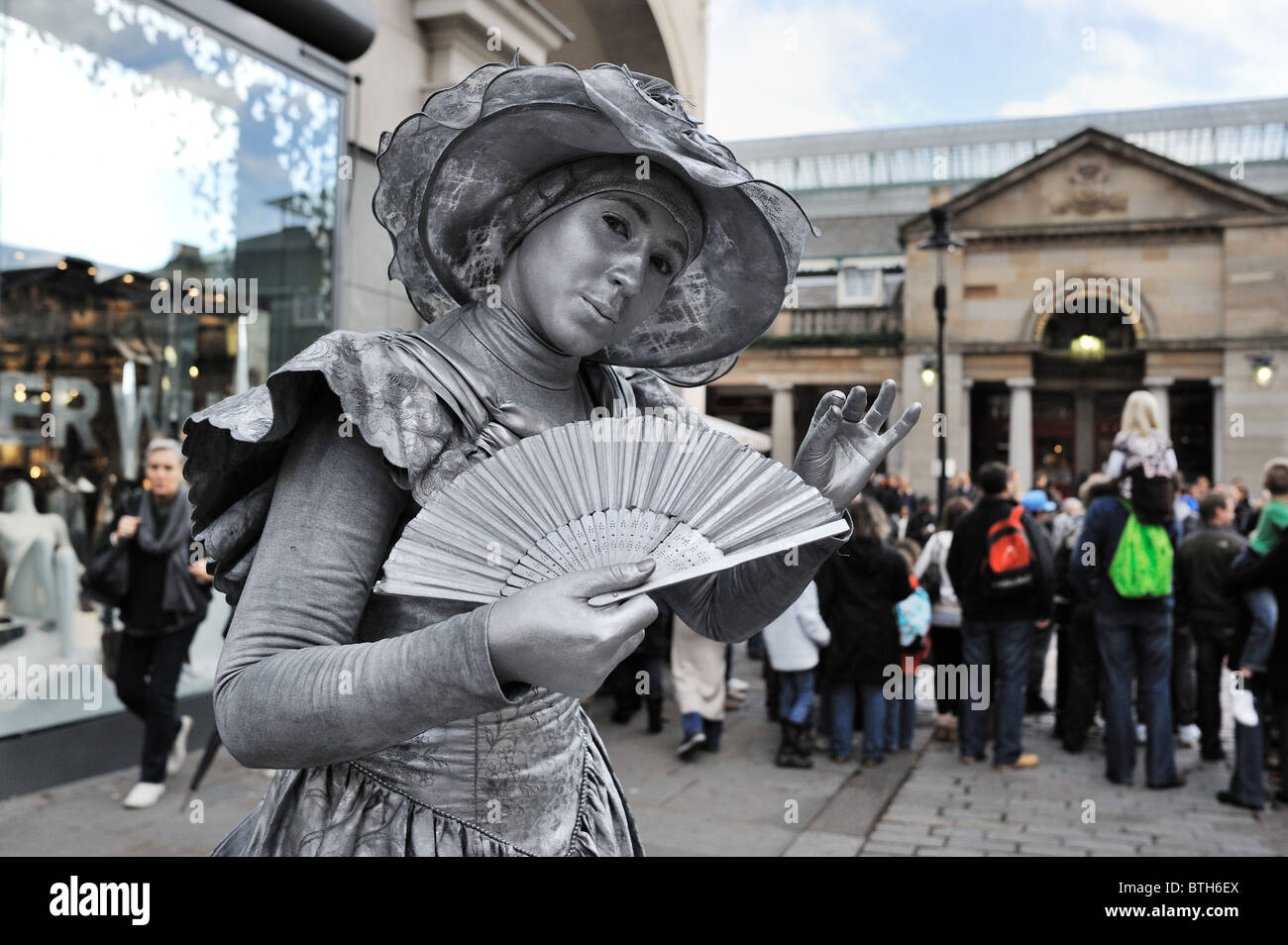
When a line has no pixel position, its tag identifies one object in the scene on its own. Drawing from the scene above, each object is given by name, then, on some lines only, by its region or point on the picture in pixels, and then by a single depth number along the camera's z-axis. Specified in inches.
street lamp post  531.5
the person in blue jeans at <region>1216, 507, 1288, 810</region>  232.2
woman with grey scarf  223.1
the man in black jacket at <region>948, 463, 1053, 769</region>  276.5
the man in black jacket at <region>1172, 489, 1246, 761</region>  283.9
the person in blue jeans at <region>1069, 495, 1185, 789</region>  259.6
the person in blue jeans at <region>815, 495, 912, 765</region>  280.8
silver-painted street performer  42.1
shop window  235.8
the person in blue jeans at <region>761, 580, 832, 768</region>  285.0
